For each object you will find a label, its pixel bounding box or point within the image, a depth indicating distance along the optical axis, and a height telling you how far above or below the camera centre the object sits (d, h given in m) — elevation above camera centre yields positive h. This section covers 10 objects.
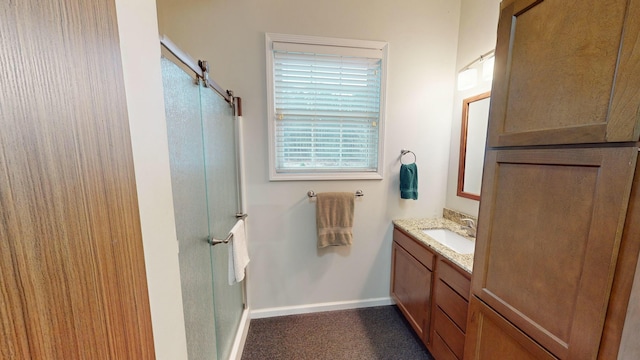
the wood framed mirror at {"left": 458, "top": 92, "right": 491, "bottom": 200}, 1.77 +0.06
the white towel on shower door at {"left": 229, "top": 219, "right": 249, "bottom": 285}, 1.46 -0.69
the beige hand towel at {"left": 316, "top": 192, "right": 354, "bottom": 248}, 1.99 -0.58
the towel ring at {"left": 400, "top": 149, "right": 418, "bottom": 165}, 2.09 -0.02
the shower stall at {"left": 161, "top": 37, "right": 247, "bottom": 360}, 0.94 -0.22
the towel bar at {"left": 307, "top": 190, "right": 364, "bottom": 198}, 2.00 -0.38
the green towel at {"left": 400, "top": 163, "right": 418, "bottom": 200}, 2.03 -0.27
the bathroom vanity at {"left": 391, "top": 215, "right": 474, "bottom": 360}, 1.35 -0.92
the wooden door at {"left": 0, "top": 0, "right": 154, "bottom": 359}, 0.26 -0.05
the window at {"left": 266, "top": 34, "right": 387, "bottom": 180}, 1.89 +0.36
